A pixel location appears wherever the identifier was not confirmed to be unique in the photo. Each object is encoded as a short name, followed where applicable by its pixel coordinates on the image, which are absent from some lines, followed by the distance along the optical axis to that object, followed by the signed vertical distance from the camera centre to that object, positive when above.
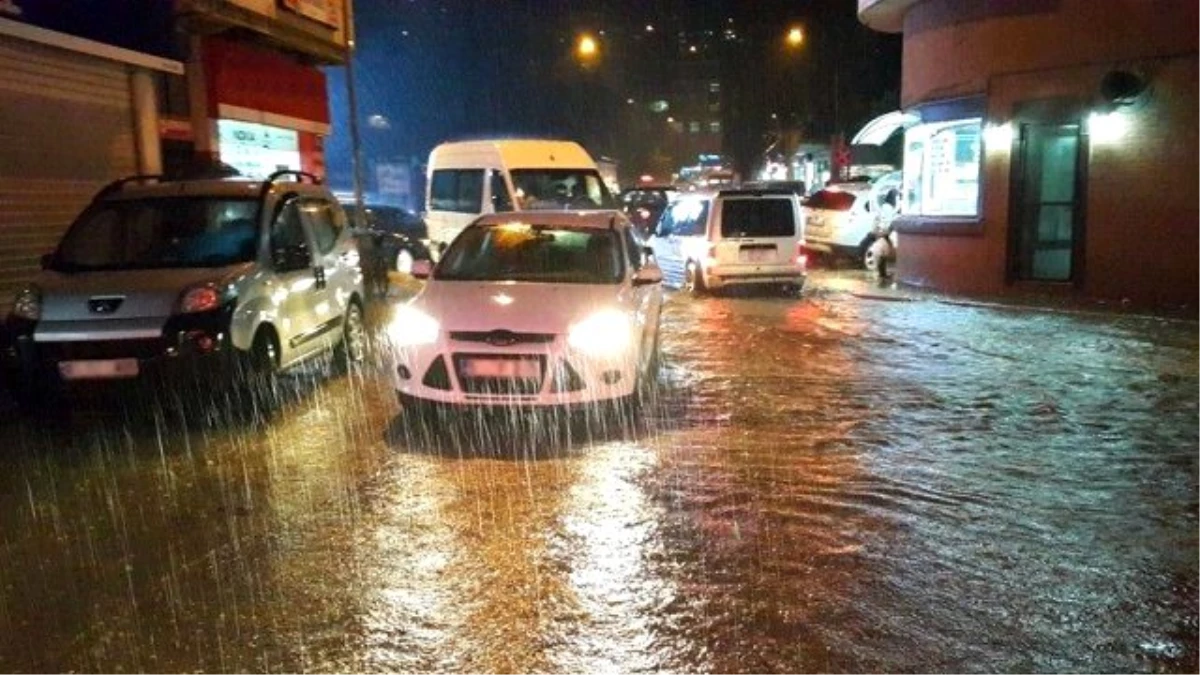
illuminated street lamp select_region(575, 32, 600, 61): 30.03 +4.54
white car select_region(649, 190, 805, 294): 16.52 -0.67
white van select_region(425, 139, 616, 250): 17.14 +0.37
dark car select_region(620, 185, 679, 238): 25.58 -0.08
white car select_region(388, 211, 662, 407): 7.37 -0.92
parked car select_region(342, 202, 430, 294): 16.12 -0.65
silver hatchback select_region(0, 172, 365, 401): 7.63 -0.61
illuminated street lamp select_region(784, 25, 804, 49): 35.81 +5.62
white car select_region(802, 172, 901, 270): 22.36 -0.48
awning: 28.09 +1.95
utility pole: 18.30 +1.33
